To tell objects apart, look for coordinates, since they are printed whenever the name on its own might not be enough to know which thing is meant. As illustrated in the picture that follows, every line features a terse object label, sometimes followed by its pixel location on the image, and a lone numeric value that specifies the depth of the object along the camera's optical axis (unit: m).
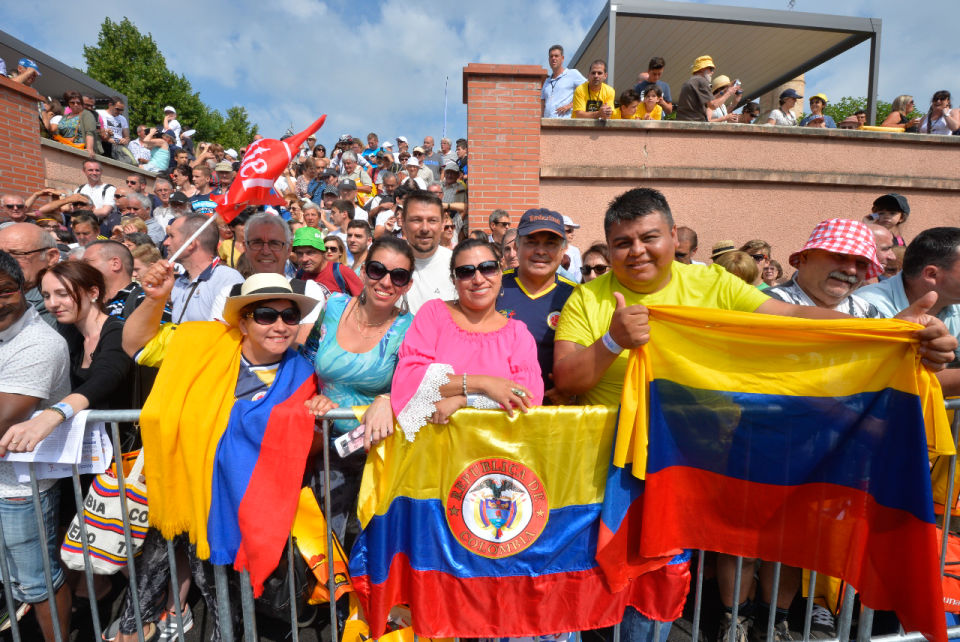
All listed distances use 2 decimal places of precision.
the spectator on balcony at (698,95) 8.09
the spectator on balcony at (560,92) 8.23
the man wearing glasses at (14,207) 6.53
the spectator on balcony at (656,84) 8.10
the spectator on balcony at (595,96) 7.43
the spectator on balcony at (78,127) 10.67
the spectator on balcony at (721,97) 8.98
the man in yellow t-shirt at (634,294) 2.38
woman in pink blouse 2.14
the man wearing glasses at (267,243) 4.20
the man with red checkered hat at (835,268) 2.58
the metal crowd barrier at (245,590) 2.30
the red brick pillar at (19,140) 8.45
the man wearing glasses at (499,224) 6.49
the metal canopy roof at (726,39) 8.78
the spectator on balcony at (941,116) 8.88
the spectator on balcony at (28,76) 9.96
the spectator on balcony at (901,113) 9.65
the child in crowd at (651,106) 8.27
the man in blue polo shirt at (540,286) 2.98
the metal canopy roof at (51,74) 14.57
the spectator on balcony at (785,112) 9.09
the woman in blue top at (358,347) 2.53
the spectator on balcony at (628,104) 7.76
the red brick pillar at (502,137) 7.12
